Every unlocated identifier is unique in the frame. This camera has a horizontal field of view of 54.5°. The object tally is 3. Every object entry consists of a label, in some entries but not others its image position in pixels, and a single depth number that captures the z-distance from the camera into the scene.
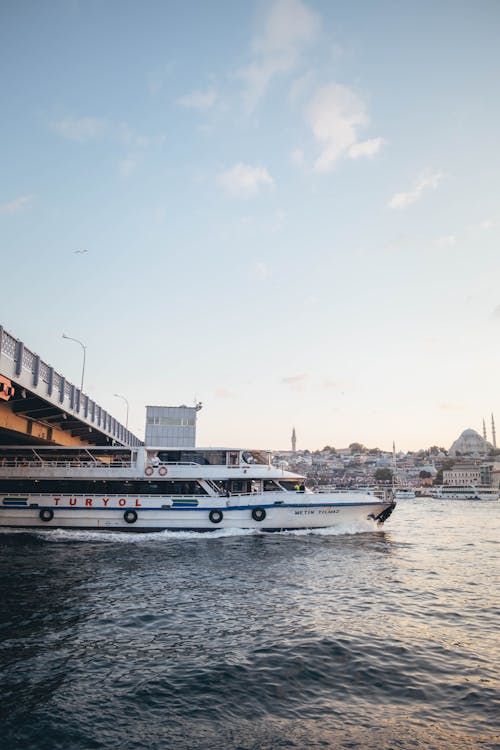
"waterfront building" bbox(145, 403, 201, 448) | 76.75
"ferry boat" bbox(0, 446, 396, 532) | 29.98
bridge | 21.16
